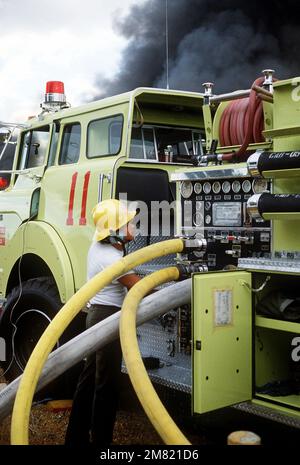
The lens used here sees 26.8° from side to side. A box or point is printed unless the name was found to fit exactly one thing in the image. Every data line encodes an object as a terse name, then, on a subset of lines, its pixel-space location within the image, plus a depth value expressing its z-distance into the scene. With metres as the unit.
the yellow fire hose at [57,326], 3.50
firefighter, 4.14
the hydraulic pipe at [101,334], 3.80
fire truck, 3.60
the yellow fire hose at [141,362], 3.06
